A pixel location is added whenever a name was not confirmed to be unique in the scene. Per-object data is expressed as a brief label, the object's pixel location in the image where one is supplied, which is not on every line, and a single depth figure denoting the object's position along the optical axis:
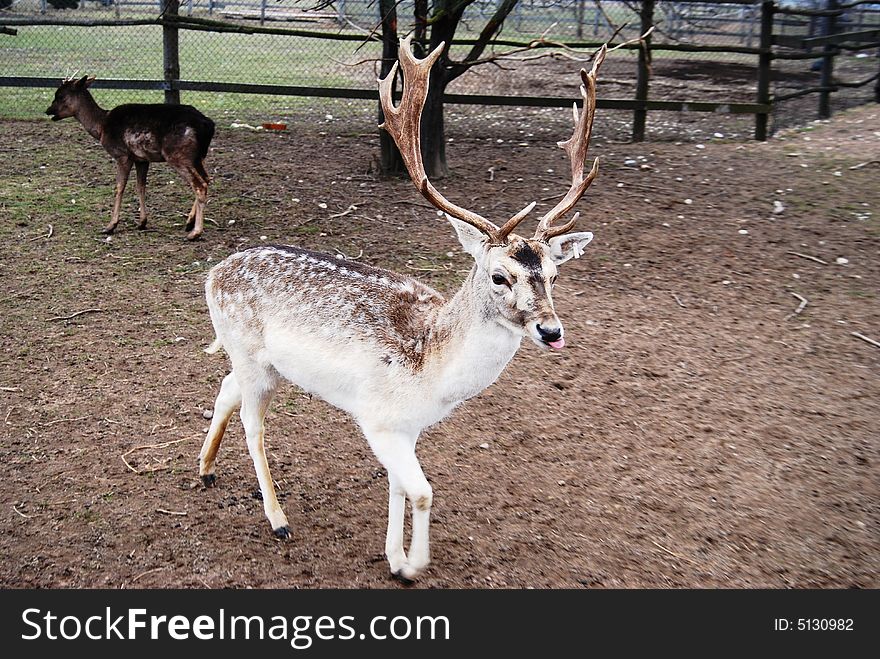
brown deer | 7.71
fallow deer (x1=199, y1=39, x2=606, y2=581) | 3.45
